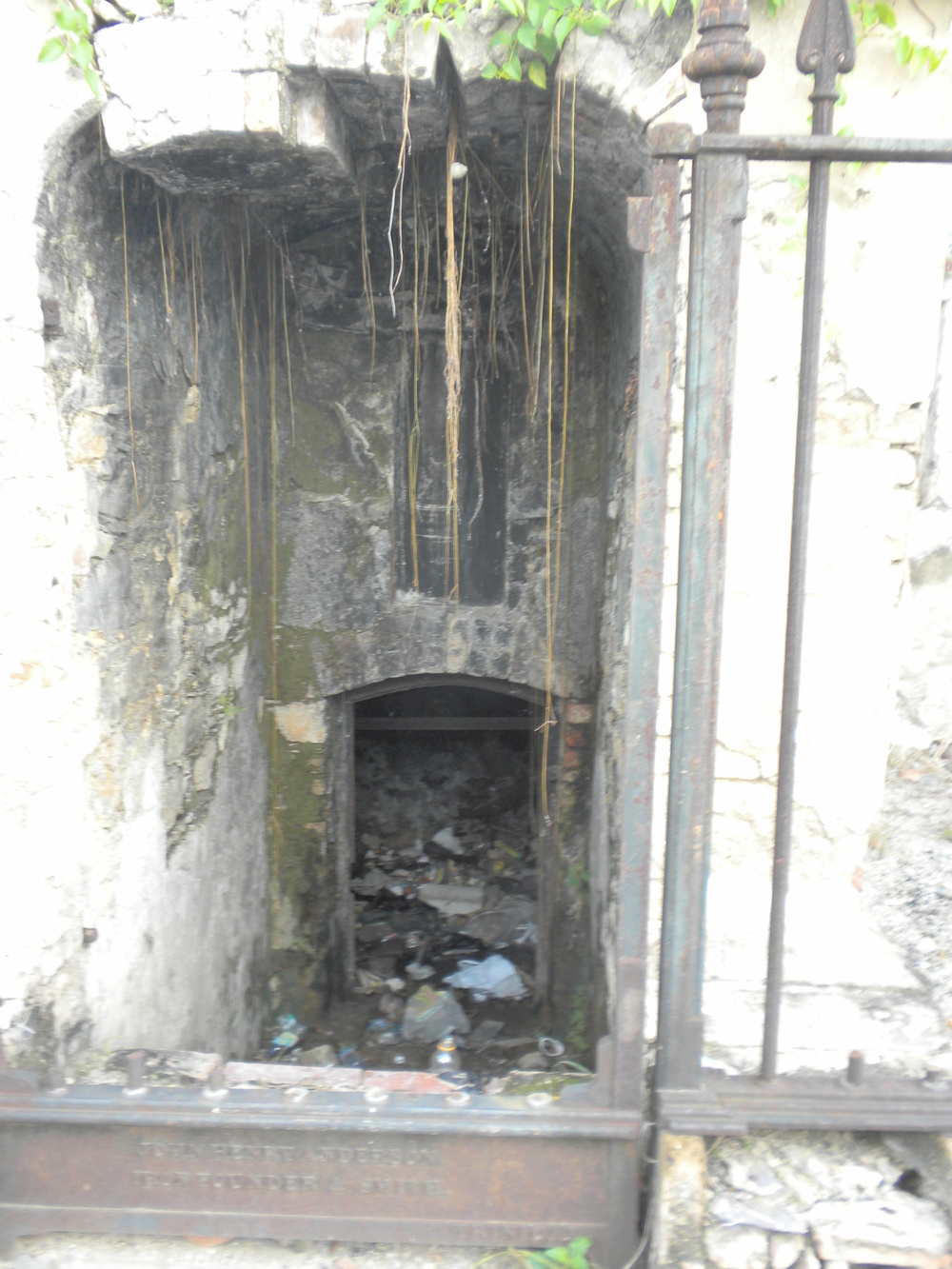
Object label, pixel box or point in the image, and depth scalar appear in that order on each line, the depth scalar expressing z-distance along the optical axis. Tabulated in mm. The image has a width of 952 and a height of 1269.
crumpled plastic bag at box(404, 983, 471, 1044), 3750
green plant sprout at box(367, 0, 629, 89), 1882
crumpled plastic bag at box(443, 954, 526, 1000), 4031
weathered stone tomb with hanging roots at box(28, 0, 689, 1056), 2086
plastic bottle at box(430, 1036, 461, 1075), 2318
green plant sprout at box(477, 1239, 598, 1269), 1642
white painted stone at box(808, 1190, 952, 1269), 1552
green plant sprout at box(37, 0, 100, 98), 1901
